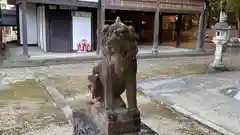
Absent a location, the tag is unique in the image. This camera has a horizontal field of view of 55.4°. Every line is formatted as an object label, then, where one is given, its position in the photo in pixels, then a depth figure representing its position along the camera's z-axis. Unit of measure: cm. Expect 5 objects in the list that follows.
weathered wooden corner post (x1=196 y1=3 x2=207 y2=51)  1212
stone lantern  788
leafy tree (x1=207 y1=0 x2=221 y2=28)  1177
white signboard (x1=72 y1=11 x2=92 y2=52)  1072
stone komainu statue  179
